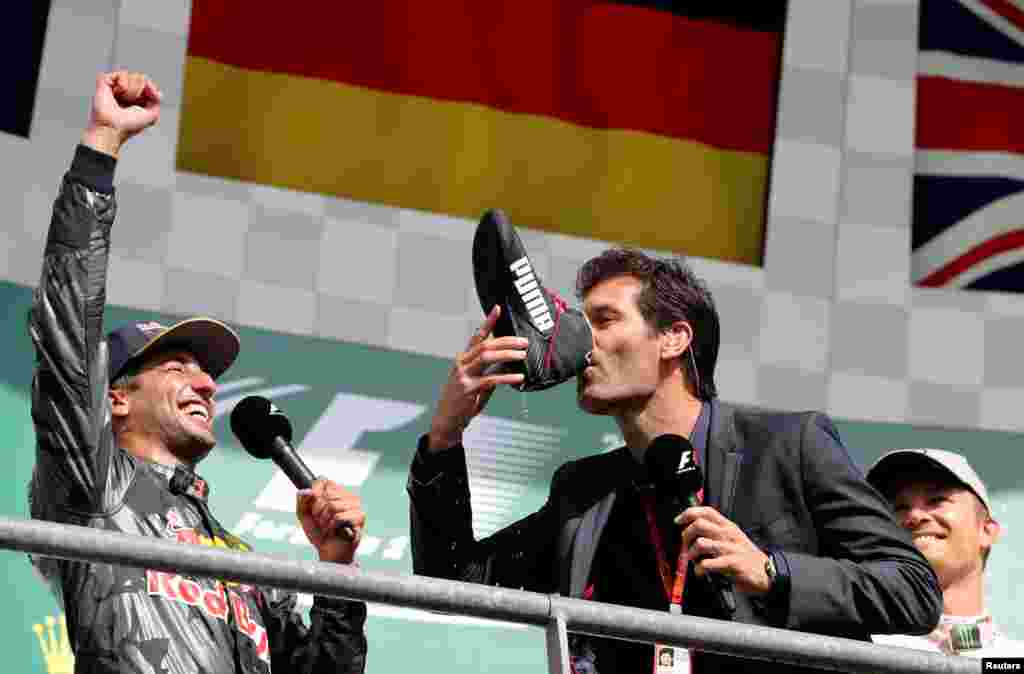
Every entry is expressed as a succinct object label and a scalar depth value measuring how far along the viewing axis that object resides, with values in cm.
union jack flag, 1409
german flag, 1320
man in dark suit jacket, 561
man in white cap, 798
